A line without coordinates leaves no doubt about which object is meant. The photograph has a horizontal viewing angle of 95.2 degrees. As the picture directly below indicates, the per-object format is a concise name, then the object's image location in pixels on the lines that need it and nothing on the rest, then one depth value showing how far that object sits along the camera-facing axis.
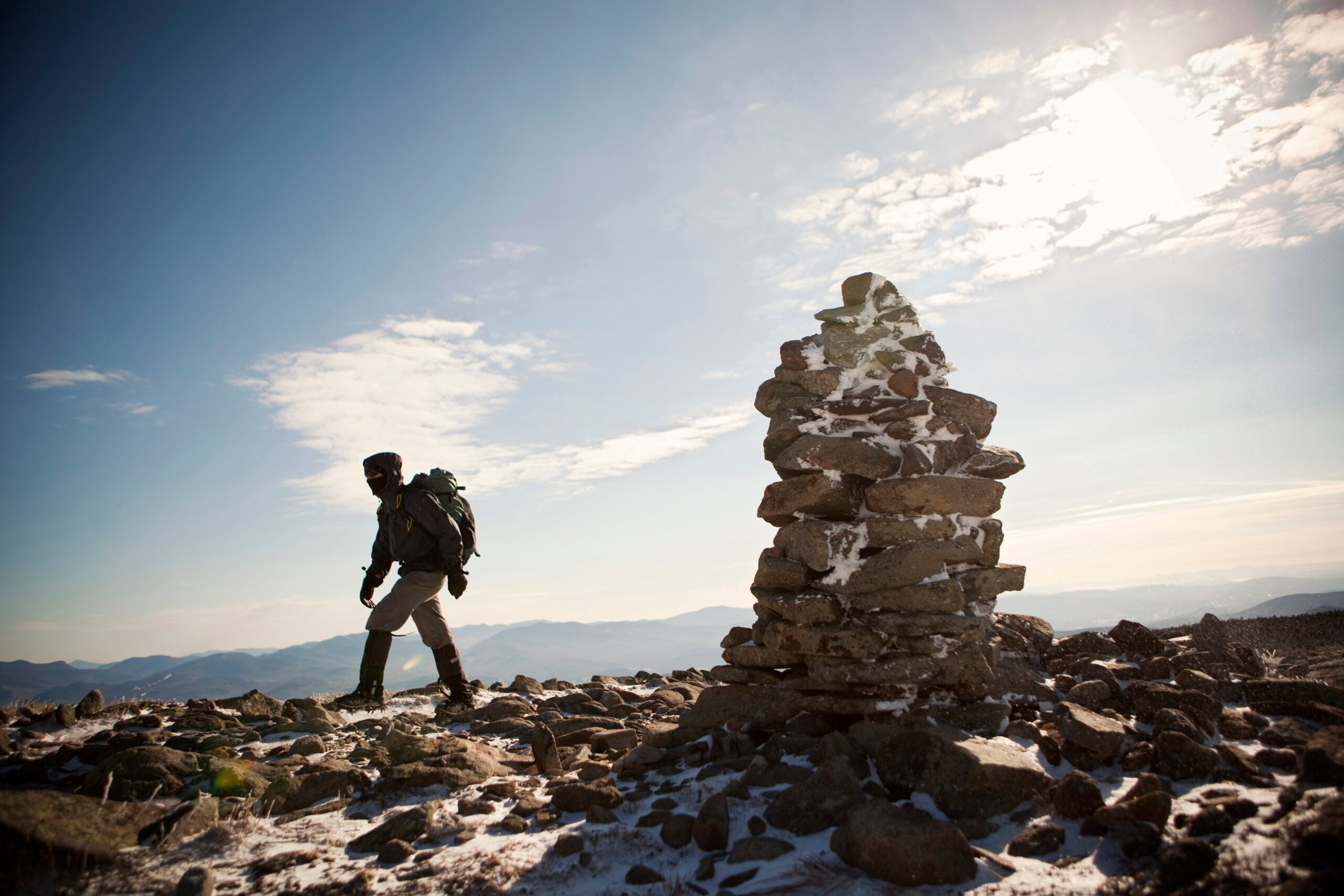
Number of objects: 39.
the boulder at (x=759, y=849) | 3.72
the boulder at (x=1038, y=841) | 3.59
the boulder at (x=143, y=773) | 4.62
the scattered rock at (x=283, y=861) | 3.60
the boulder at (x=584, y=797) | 4.64
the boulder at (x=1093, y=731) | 4.46
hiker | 8.39
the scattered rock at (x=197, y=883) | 3.18
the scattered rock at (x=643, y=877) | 3.59
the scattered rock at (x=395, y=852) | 3.79
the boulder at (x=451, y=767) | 5.12
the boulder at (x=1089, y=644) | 7.42
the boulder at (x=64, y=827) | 3.14
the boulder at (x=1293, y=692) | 4.62
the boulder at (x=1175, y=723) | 4.44
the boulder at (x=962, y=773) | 4.16
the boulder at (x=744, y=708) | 6.23
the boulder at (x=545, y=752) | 5.88
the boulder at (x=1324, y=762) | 3.45
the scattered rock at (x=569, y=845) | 3.93
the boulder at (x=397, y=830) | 4.02
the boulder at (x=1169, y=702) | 4.78
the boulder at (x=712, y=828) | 3.92
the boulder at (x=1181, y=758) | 4.01
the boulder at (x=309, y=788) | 4.71
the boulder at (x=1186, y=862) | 2.90
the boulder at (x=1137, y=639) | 7.12
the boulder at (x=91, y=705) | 7.58
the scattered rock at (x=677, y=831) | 4.01
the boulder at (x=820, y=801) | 4.06
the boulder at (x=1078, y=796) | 3.78
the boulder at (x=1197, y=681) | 5.39
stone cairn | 5.93
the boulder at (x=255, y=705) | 8.09
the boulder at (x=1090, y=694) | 5.60
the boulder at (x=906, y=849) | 3.37
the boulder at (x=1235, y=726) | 4.45
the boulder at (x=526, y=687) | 11.30
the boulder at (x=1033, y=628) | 7.93
